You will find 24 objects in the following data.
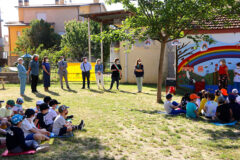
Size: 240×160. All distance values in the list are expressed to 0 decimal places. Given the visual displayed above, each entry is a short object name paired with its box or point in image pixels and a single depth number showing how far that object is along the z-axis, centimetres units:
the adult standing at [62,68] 1438
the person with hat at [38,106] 647
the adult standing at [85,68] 1473
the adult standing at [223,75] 1216
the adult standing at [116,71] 1402
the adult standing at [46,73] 1331
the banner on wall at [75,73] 1888
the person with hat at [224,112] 720
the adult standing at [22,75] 1183
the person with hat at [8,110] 649
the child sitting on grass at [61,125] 589
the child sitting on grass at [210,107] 756
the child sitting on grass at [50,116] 618
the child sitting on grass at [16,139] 468
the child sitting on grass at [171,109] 838
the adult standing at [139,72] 1325
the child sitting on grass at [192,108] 780
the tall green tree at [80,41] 3216
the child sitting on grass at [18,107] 627
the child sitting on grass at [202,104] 810
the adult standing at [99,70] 1461
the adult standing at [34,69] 1288
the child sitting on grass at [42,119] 607
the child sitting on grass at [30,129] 521
